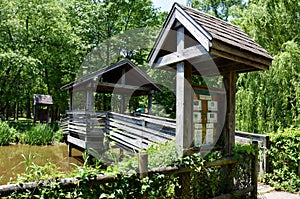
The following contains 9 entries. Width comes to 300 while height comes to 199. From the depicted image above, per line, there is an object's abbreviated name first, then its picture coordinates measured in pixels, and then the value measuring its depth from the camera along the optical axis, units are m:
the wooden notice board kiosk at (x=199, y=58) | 3.53
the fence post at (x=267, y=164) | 5.59
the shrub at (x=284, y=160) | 5.18
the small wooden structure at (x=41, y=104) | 17.60
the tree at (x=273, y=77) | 7.21
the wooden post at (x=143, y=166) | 3.08
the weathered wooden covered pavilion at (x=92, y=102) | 9.42
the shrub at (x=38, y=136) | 14.02
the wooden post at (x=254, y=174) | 4.34
